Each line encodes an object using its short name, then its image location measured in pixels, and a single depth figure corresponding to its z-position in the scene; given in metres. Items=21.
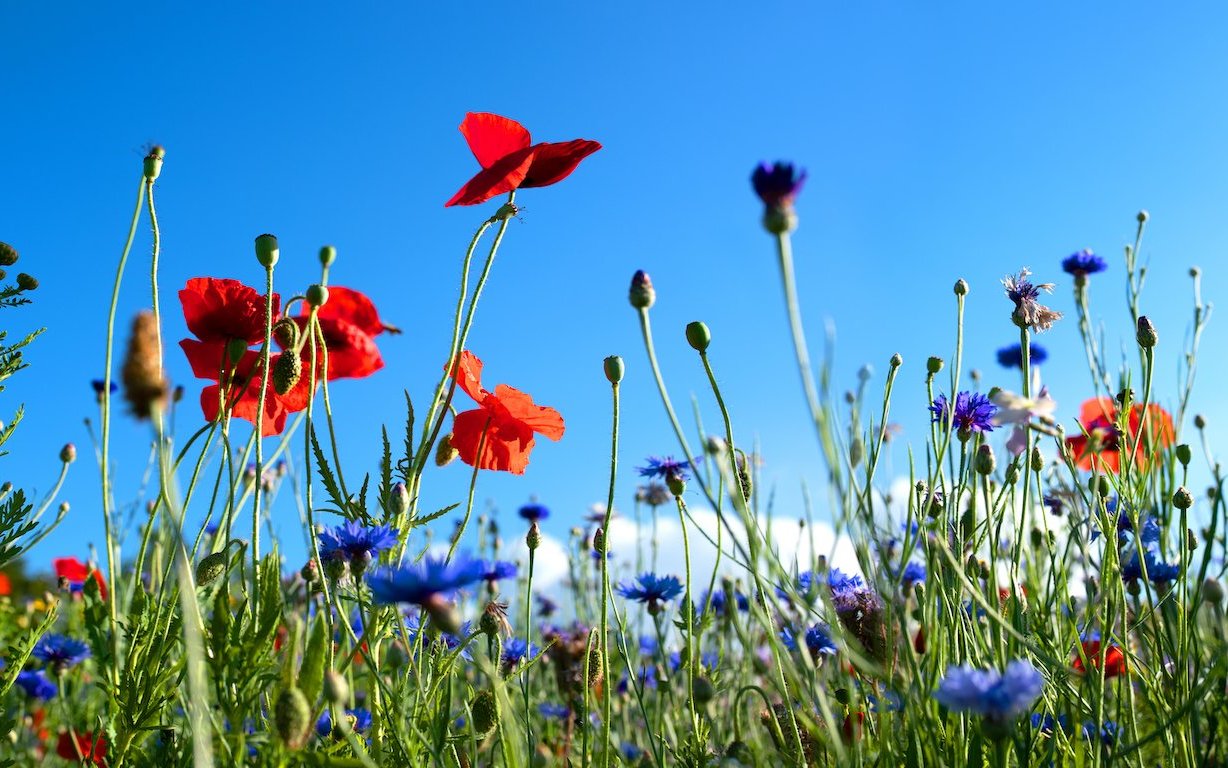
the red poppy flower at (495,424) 0.58
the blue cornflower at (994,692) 0.37
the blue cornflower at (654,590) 0.68
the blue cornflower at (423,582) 0.38
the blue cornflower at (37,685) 0.84
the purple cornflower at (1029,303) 0.62
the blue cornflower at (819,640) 0.62
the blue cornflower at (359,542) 0.48
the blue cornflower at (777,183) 0.37
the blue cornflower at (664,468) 0.70
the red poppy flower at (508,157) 0.56
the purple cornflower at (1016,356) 0.96
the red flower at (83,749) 0.56
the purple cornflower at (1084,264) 0.83
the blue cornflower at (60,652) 0.82
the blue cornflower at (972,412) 0.59
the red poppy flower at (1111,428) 0.63
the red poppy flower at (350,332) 0.59
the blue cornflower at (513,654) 0.72
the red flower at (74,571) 0.98
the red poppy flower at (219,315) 0.57
